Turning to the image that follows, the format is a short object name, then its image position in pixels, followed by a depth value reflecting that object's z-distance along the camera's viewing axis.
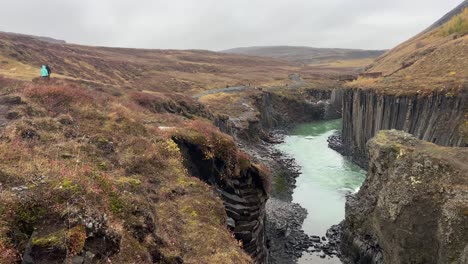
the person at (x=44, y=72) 36.97
